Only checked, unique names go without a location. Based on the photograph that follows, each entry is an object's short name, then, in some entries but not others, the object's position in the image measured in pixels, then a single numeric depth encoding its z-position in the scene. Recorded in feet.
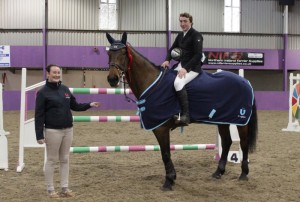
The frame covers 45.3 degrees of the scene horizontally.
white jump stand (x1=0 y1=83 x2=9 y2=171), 19.43
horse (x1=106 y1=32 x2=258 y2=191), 14.79
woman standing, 14.01
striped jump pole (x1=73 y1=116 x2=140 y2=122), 18.74
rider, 15.74
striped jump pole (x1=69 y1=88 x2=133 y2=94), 18.75
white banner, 67.10
